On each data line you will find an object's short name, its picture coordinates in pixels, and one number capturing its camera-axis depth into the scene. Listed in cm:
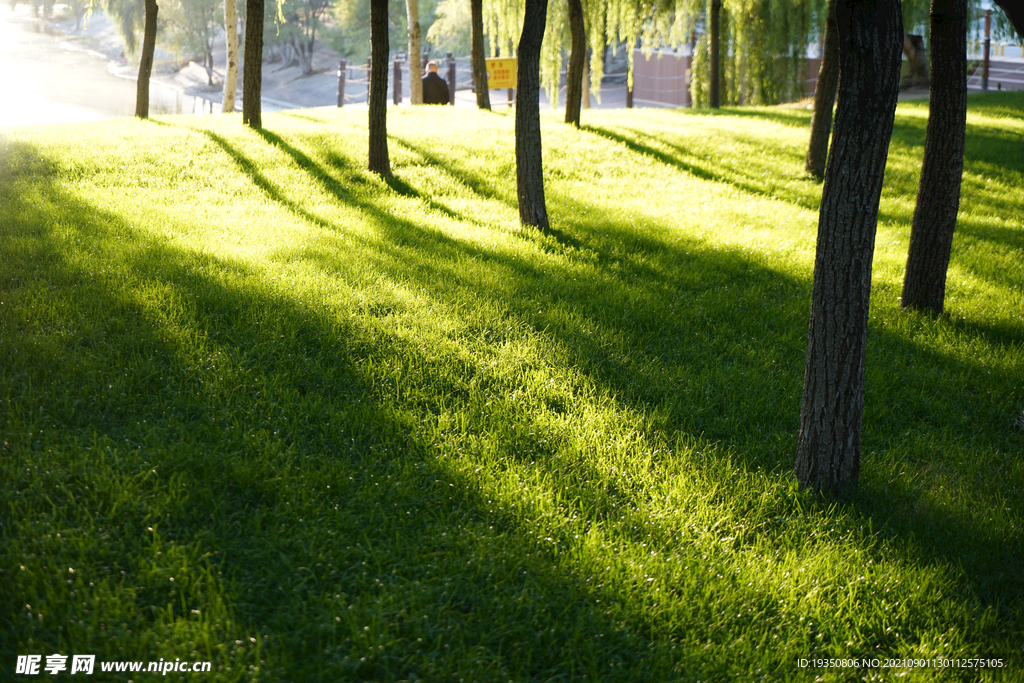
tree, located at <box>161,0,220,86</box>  4816
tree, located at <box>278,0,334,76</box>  5591
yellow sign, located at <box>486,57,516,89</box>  2175
